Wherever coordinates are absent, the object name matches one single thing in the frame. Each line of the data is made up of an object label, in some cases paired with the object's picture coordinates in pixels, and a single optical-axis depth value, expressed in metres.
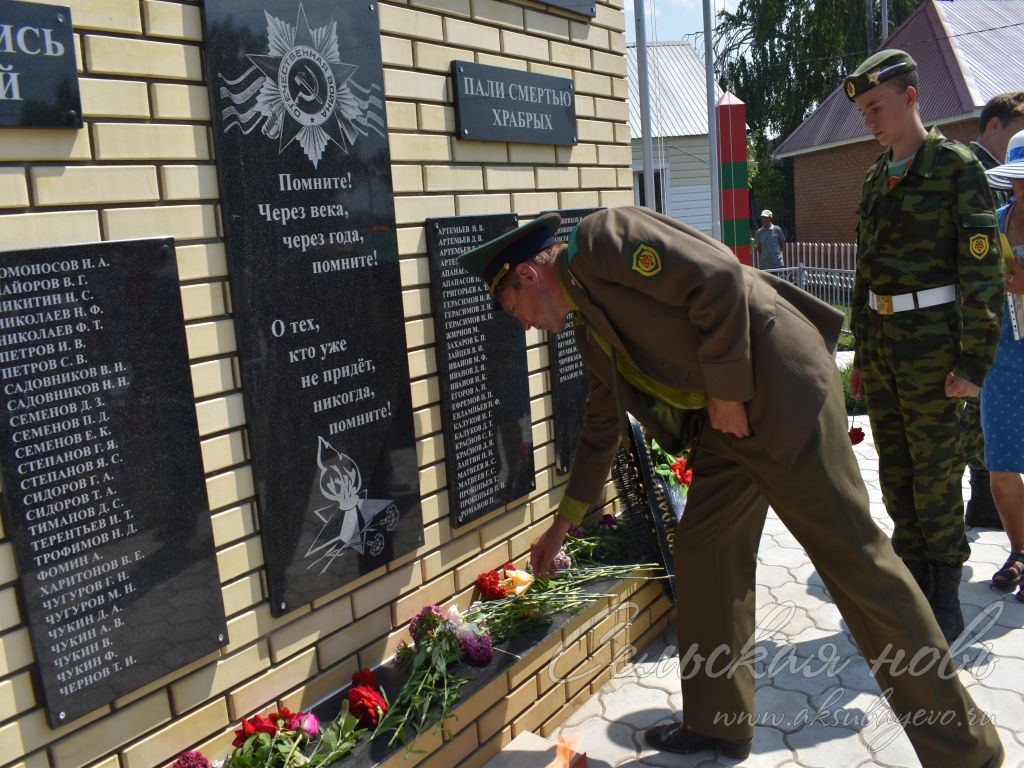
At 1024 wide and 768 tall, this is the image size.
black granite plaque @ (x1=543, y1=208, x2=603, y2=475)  3.59
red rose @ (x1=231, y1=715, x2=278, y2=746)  2.23
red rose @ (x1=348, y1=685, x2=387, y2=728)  2.39
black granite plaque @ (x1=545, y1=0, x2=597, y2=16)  3.50
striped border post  6.48
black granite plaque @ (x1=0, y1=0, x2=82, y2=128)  1.76
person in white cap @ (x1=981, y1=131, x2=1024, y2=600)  3.67
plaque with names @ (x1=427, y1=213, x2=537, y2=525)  2.95
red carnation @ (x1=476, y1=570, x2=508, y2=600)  3.10
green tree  29.84
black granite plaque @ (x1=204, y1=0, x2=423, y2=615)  2.26
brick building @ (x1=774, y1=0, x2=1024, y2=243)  18.09
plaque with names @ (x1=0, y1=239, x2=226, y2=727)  1.80
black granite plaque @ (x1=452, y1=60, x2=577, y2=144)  3.02
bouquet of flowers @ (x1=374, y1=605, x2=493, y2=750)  2.42
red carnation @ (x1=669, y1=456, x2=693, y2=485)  3.77
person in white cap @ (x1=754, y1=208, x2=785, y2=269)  15.40
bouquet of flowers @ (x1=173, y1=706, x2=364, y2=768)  2.17
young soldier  3.16
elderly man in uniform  2.29
